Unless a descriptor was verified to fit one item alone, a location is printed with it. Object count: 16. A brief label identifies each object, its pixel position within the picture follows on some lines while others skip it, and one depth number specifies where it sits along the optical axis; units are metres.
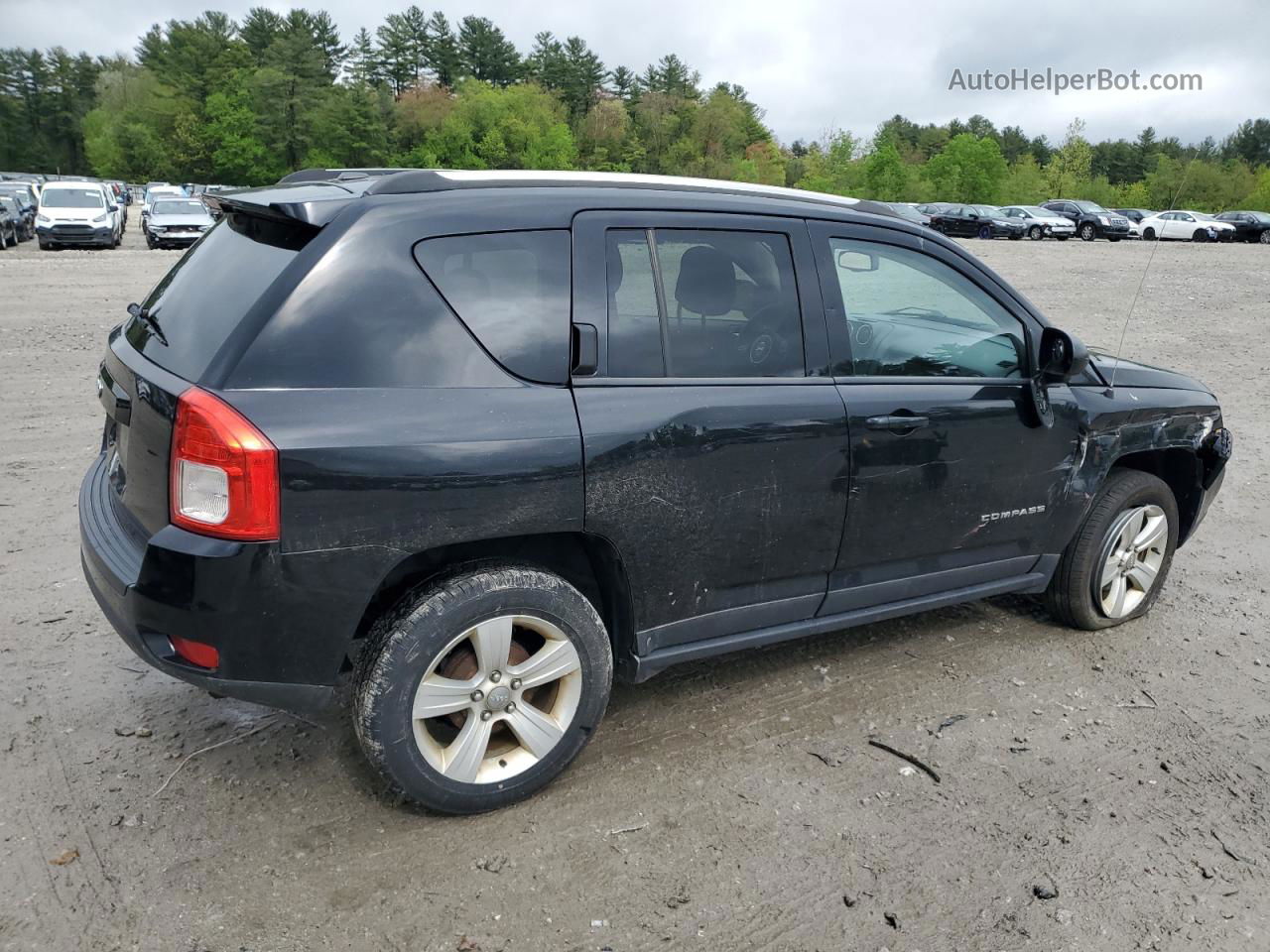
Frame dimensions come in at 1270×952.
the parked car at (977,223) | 42.12
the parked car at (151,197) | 26.95
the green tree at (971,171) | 70.25
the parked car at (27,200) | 29.39
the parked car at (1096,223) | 42.69
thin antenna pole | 4.22
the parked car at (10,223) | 25.83
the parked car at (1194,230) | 42.59
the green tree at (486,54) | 109.31
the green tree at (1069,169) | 67.19
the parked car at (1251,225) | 42.69
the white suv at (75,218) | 25.55
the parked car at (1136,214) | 47.64
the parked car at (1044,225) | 42.56
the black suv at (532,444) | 2.67
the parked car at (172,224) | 25.78
